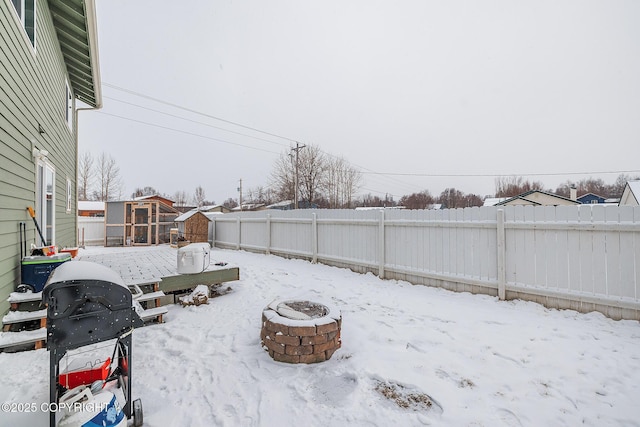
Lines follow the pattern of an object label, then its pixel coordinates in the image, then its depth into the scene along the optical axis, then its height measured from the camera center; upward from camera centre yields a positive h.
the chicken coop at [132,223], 14.62 -0.25
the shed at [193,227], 12.47 -0.43
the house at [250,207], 35.03 +1.41
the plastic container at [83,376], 1.62 -0.96
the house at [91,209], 21.42 +0.77
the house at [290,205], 24.29 +1.17
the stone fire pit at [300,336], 2.70 -1.22
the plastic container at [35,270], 3.52 -0.67
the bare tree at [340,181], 27.33 +3.80
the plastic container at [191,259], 4.84 -0.75
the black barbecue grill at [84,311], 1.54 -0.57
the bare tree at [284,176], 25.06 +3.94
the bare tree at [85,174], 27.61 +4.60
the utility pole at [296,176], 21.03 +3.21
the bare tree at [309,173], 24.33 +3.96
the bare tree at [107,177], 29.61 +4.58
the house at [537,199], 21.69 +1.33
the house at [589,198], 32.88 +2.00
